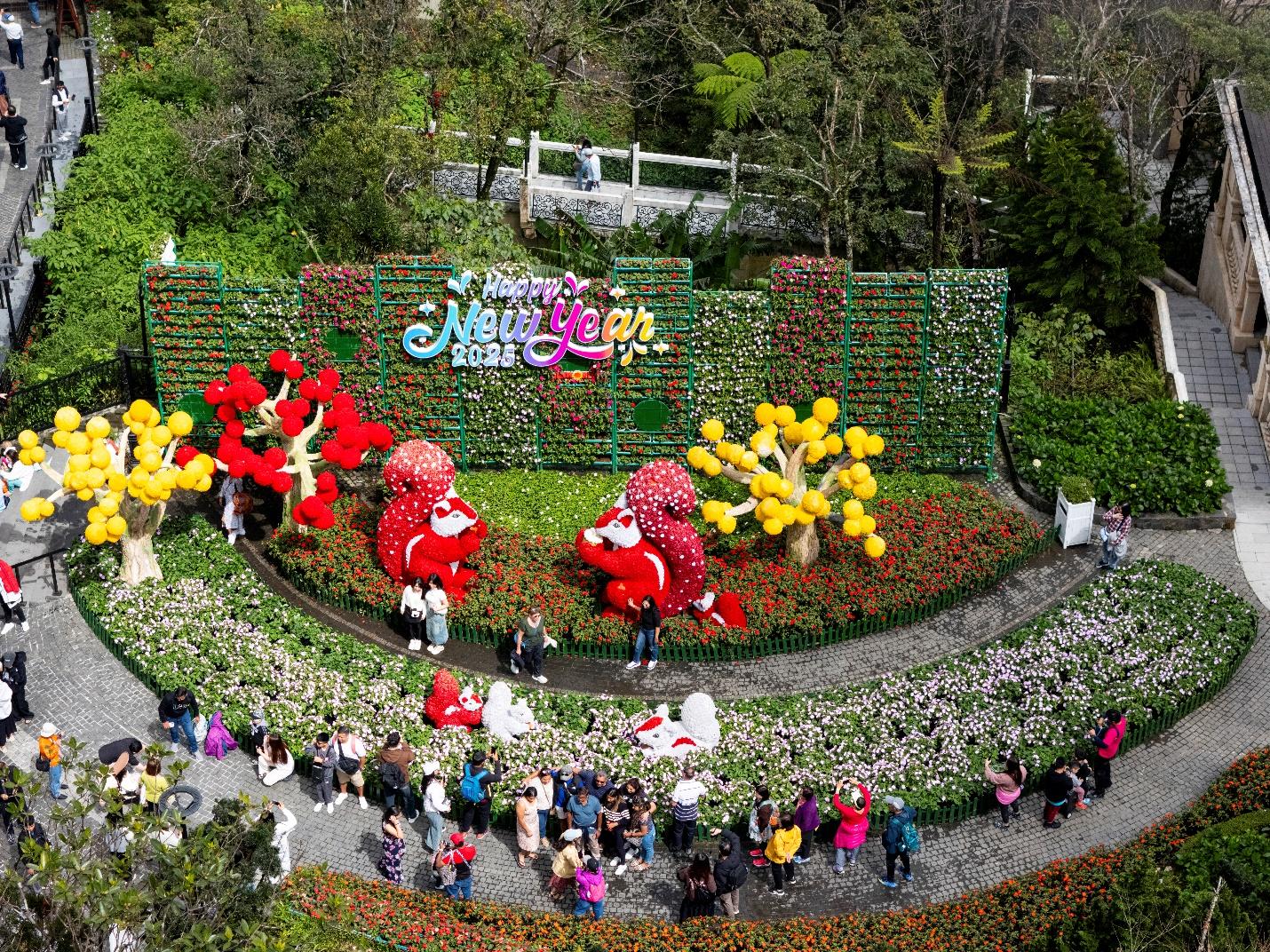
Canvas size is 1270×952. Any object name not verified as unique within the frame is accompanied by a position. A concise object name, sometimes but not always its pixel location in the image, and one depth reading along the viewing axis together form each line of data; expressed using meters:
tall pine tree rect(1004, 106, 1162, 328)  33.56
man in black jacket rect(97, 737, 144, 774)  23.72
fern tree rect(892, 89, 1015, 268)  32.31
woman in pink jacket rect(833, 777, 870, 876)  23.33
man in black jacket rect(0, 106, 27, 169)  36.19
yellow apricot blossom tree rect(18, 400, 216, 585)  26.58
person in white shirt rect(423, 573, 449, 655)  26.92
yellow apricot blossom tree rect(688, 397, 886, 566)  27.38
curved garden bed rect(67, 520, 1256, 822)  24.78
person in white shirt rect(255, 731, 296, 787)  24.70
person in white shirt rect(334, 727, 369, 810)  24.30
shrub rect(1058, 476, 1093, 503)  29.53
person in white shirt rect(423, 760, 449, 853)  23.50
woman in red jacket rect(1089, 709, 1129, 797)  24.64
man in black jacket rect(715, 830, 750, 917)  22.20
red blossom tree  28.31
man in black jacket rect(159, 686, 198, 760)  25.00
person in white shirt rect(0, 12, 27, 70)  39.75
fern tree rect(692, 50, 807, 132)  36.50
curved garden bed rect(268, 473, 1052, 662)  27.33
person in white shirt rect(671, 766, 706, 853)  23.53
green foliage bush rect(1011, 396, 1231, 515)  30.44
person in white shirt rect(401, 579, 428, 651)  27.11
